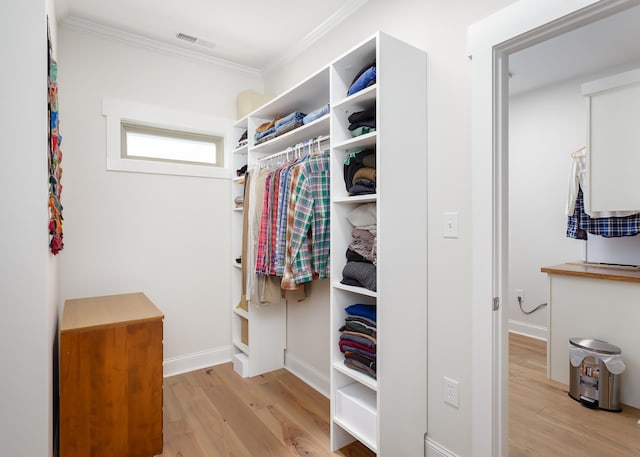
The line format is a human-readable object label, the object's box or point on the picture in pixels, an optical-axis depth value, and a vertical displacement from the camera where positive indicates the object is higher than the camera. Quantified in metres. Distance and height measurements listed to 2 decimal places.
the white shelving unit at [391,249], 1.60 -0.12
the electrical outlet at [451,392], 1.66 -0.81
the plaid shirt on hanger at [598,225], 2.82 +0.00
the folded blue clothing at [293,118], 2.33 +0.74
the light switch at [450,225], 1.65 +0.00
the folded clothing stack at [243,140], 2.97 +0.75
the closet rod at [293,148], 2.16 +0.54
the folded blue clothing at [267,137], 2.56 +0.68
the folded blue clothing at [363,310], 1.76 -0.44
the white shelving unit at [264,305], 2.42 -0.62
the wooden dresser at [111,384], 1.70 -0.81
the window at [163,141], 2.65 +0.74
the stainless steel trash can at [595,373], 2.30 -1.01
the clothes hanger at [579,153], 3.22 +0.67
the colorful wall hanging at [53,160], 1.40 +0.30
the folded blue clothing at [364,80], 1.68 +0.72
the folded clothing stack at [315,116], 2.06 +0.69
